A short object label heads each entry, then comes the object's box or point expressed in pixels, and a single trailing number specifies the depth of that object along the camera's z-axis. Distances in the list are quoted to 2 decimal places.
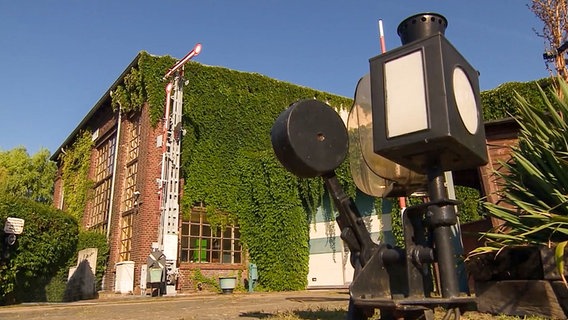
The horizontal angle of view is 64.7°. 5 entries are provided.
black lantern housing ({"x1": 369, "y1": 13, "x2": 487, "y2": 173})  1.43
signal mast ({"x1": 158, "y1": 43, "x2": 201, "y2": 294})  12.48
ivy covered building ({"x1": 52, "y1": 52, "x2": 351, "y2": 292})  14.12
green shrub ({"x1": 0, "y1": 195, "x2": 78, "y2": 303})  9.37
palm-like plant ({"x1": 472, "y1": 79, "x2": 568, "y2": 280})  2.76
